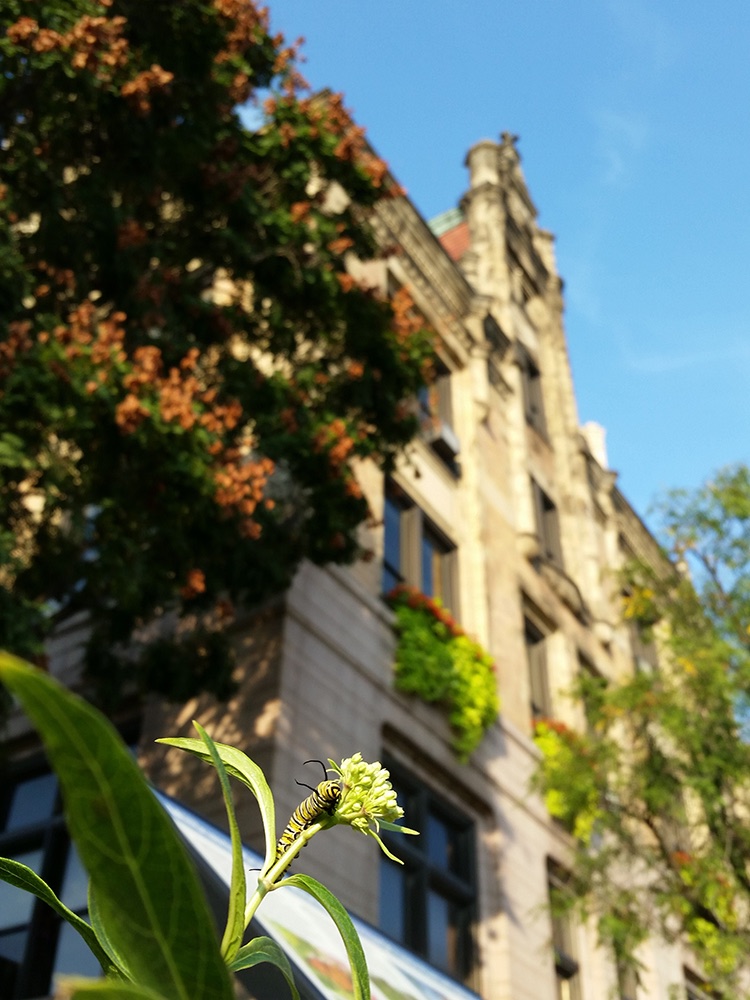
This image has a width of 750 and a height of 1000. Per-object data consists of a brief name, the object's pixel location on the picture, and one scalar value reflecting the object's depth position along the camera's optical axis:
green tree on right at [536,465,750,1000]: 12.52
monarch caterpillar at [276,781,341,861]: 1.32
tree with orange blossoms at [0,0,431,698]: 8.11
